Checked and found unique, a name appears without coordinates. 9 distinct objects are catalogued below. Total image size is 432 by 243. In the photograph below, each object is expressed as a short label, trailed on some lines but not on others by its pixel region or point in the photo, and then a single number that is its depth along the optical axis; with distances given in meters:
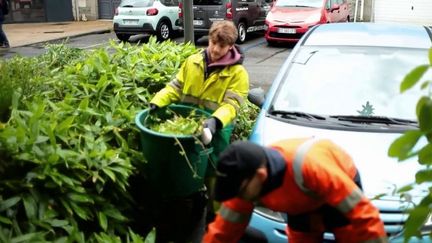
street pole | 6.07
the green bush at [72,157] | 3.10
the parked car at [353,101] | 3.27
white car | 16.19
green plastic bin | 3.58
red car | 14.67
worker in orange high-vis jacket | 1.94
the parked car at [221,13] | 15.59
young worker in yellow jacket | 3.84
